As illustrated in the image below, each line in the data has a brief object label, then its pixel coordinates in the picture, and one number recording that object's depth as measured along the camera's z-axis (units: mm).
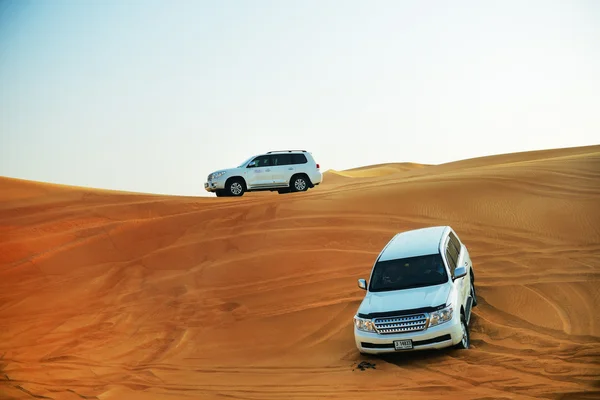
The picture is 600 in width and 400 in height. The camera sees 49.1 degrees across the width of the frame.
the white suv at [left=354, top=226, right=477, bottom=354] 10461
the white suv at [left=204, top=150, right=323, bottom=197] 26641
